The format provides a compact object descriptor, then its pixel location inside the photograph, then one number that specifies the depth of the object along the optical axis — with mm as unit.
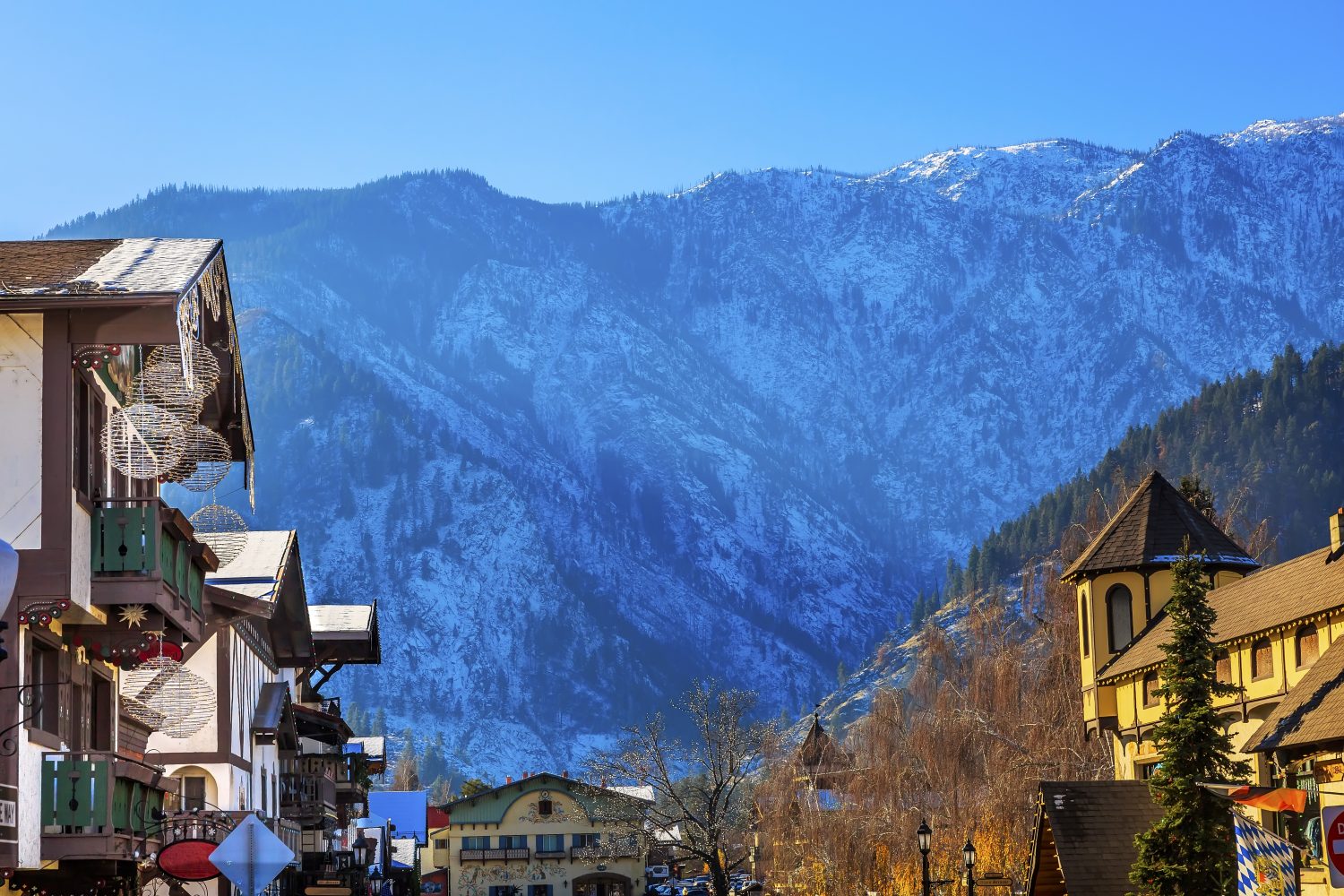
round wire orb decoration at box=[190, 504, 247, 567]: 34656
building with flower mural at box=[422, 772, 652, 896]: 147375
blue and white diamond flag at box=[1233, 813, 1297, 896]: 30422
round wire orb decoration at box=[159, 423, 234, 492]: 32312
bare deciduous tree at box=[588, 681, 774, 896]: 79062
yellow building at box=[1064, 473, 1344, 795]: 42781
